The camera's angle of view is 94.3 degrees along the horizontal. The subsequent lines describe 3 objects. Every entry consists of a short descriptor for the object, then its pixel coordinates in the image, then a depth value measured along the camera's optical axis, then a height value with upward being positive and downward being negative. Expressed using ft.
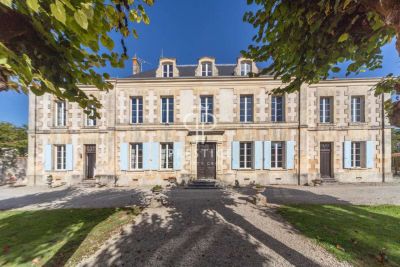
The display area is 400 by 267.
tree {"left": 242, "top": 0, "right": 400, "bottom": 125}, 8.12 +5.05
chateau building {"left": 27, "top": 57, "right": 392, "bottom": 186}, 38.17 +1.10
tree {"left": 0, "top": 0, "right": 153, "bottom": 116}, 5.46 +3.57
